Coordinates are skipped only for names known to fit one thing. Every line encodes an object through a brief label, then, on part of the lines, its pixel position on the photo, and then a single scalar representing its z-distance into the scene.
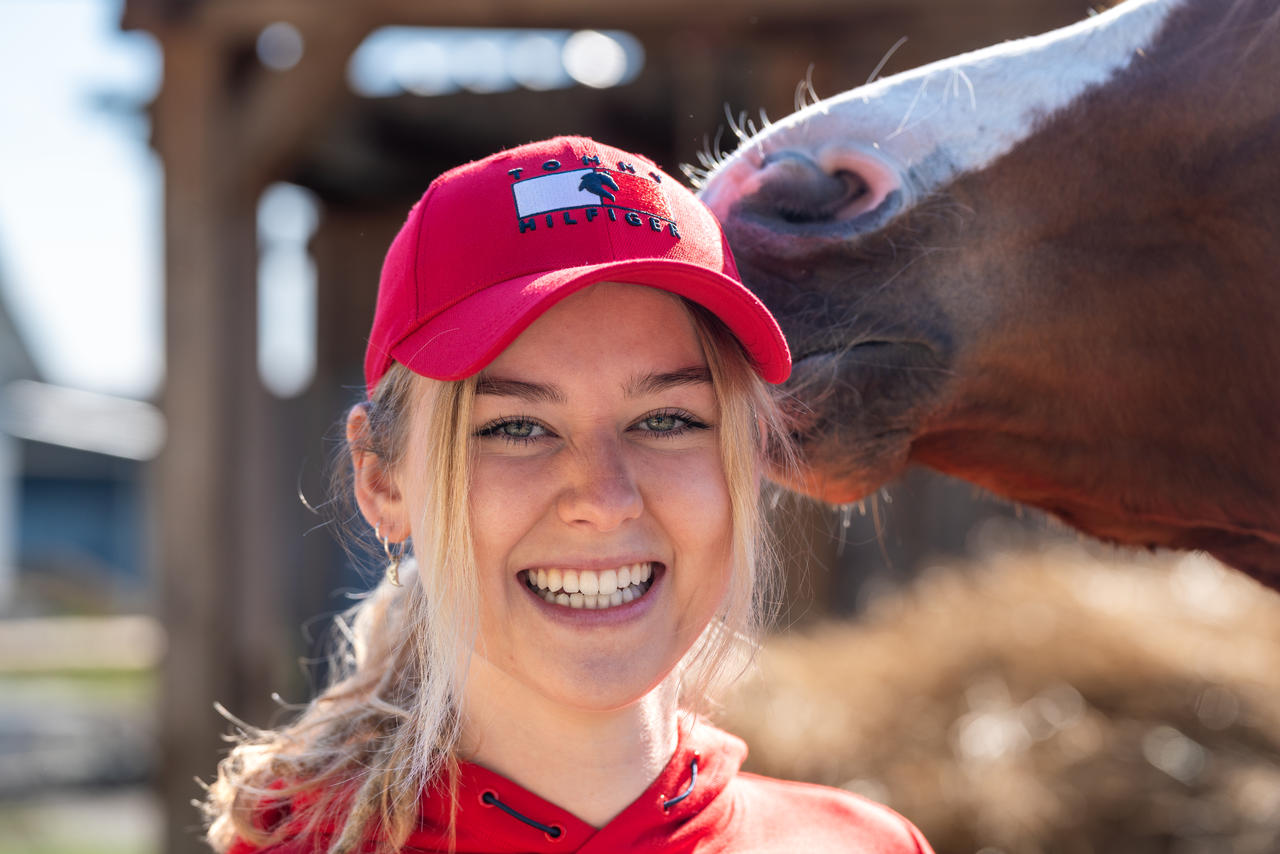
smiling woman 1.17
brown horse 1.43
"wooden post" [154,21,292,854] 4.25
